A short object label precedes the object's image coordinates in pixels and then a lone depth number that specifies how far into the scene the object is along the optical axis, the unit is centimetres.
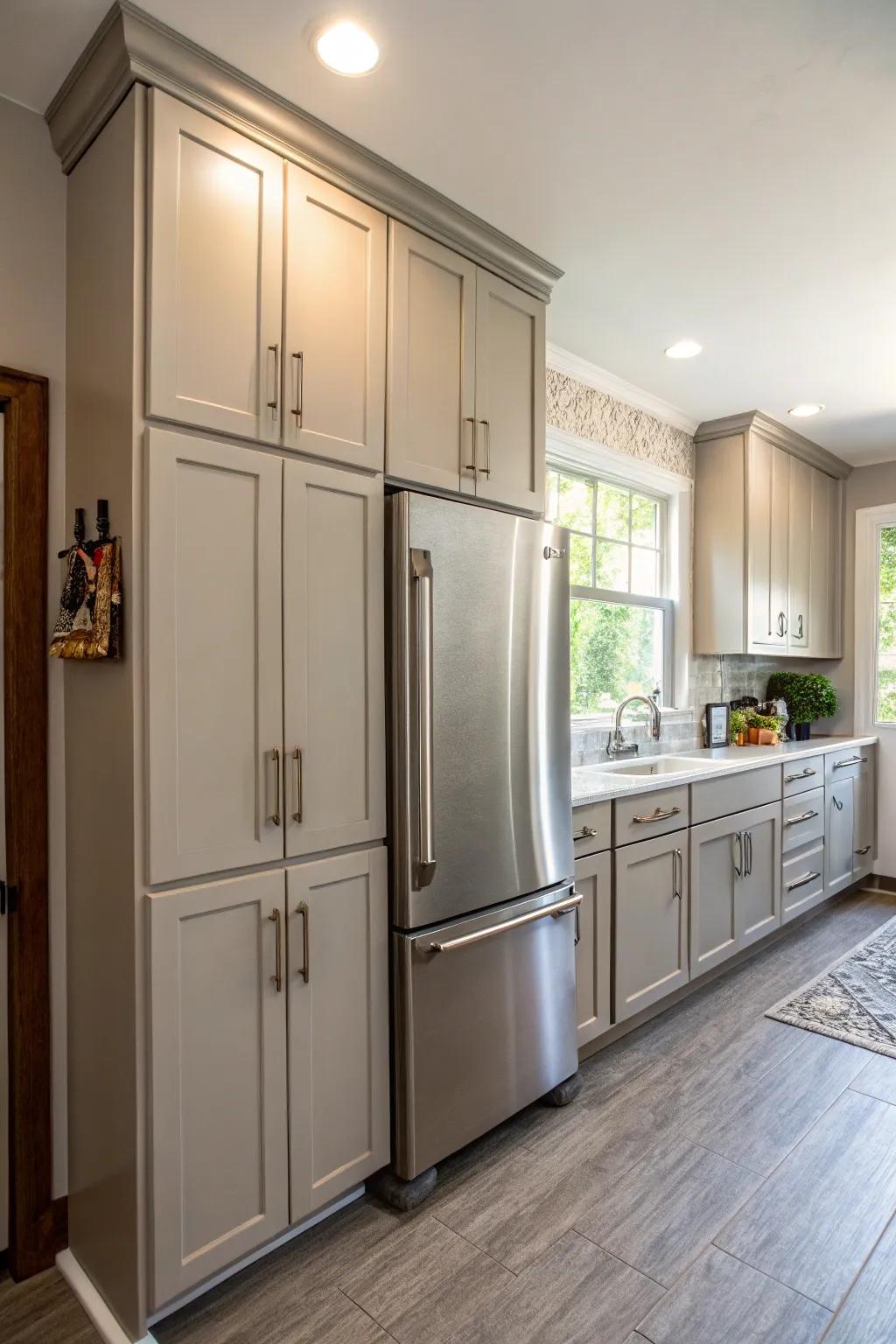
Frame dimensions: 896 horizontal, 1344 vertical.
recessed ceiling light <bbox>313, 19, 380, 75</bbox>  159
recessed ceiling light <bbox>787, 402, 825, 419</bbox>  394
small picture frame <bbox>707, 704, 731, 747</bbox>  417
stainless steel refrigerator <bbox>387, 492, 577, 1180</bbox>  199
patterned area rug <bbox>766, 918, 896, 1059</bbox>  293
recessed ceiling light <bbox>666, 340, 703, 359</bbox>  316
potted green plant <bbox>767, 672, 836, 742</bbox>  477
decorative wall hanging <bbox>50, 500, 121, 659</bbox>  158
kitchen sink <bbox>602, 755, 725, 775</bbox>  346
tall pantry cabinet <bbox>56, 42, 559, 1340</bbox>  157
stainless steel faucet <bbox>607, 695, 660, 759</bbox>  352
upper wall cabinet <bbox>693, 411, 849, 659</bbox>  404
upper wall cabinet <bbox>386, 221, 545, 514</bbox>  206
